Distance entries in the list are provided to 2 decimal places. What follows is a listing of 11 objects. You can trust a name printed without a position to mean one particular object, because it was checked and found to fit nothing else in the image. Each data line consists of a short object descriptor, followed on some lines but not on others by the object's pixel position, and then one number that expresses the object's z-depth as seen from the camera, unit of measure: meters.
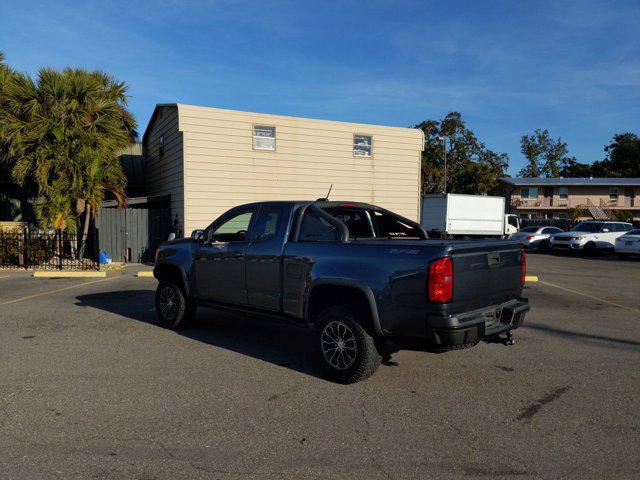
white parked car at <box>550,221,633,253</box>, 24.08
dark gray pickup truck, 4.26
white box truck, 25.08
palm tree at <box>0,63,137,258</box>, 15.66
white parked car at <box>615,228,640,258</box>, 21.05
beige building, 16.56
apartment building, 50.75
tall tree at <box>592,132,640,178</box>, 71.25
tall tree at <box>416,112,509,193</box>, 52.09
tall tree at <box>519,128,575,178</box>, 75.19
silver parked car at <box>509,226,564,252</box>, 26.89
